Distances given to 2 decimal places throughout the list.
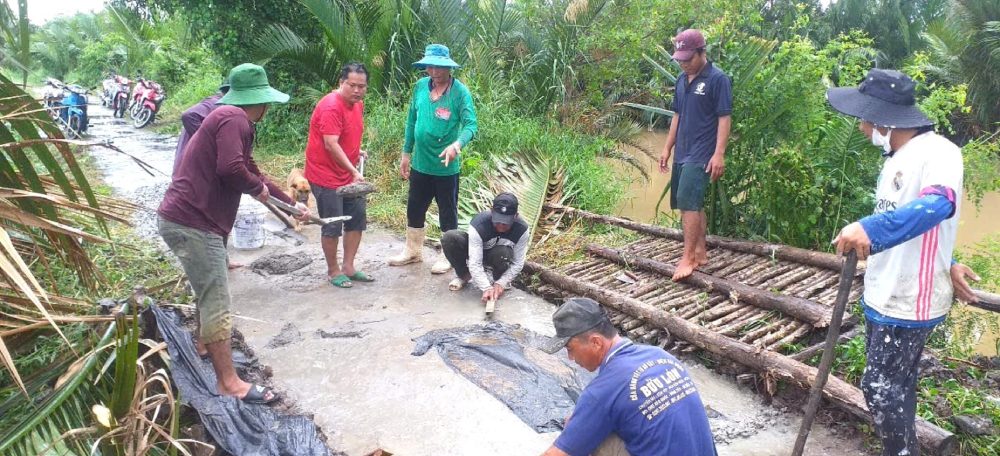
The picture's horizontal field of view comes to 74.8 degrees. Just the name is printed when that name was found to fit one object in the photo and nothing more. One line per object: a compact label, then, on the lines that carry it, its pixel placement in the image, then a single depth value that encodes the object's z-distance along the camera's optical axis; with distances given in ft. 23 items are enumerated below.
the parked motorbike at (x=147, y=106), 50.03
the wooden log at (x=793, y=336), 12.02
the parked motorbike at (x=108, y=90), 60.28
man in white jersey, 7.39
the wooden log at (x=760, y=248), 14.57
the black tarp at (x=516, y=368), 10.75
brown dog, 21.72
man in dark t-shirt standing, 14.16
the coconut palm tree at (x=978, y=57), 46.96
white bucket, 18.86
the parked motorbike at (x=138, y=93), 50.90
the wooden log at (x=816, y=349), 11.74
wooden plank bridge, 11.46
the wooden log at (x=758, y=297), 12.52
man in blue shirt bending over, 6.45
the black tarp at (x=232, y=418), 8.80
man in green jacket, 15.96
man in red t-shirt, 14.93
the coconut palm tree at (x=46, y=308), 6.29
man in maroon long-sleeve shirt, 9.79
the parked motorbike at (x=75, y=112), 41.83
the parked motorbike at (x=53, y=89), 44.78
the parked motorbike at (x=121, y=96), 58.13
